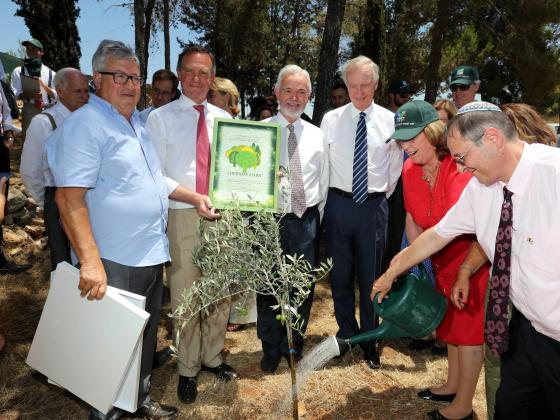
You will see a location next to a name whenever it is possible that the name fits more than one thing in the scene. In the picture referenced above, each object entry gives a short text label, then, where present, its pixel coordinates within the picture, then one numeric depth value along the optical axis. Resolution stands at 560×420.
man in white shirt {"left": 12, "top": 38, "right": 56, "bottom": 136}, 7.35
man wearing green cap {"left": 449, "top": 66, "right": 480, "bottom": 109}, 4.95
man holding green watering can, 1.91
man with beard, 3.56
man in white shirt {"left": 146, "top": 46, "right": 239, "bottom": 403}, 3.19
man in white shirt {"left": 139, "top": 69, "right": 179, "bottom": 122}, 5.12
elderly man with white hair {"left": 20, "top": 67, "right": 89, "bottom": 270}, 3.70
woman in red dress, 2.96
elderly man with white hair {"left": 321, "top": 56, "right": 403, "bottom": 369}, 3.72
